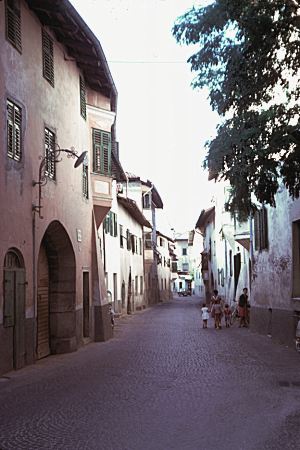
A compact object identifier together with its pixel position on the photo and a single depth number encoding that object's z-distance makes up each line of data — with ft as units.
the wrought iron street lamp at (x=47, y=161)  49.16
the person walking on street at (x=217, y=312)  86.74
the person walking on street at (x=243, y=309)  90.02
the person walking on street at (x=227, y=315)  91.93
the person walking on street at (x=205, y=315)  87.61
